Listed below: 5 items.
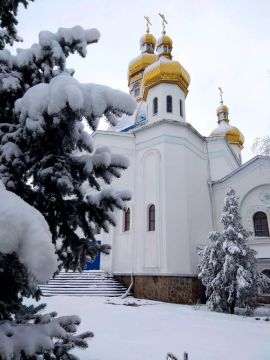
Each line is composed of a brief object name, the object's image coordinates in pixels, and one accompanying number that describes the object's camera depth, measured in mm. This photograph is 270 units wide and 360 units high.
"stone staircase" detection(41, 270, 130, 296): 14133
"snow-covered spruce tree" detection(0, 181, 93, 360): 1511
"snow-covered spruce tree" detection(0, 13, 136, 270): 2520
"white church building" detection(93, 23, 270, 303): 14828
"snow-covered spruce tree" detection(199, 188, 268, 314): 11328
